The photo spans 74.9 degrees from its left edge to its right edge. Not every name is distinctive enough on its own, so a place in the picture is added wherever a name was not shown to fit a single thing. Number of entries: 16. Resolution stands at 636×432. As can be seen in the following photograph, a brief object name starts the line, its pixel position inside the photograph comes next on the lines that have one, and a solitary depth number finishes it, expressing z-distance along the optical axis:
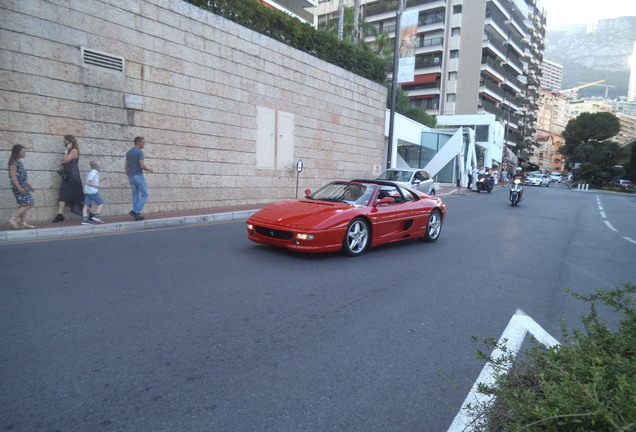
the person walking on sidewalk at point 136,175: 9.22
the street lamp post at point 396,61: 18.70
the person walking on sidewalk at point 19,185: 7.42
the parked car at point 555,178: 64.22
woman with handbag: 8.70
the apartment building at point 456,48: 52.72
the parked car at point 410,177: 16.94
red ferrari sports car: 6.22
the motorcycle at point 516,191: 17.55
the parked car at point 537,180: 47.59
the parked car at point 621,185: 44.58
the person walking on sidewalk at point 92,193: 8.51
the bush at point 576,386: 1.51
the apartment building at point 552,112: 130.75
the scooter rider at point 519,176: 17.36
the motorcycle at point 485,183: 28.86
